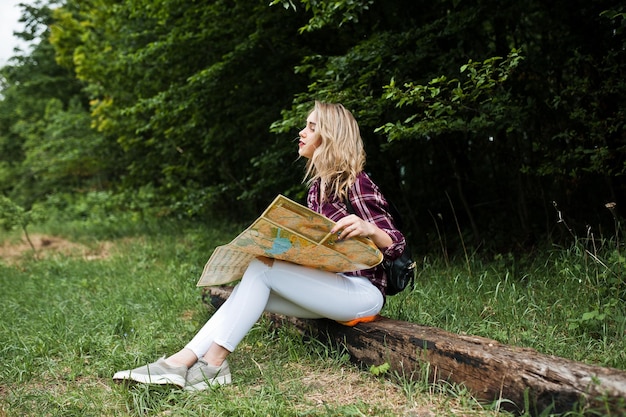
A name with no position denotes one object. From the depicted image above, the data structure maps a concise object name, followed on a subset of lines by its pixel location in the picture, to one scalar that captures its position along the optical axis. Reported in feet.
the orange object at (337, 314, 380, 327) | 9.72
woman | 9.04
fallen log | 6.44
